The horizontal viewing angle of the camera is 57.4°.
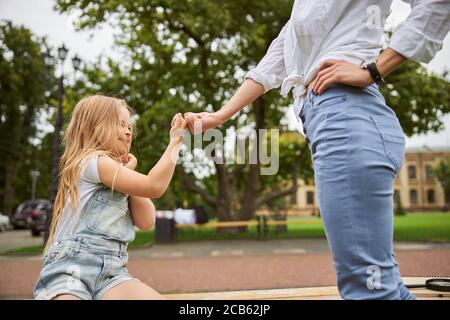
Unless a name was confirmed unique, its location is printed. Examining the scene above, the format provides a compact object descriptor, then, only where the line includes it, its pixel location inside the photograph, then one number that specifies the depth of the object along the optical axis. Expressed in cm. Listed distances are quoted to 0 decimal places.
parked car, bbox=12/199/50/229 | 2427
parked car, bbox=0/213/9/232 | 2308
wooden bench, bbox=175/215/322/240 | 1416
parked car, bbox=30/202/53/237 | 1831
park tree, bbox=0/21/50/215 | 2058
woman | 106
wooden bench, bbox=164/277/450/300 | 172
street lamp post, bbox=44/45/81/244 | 983
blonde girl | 146
